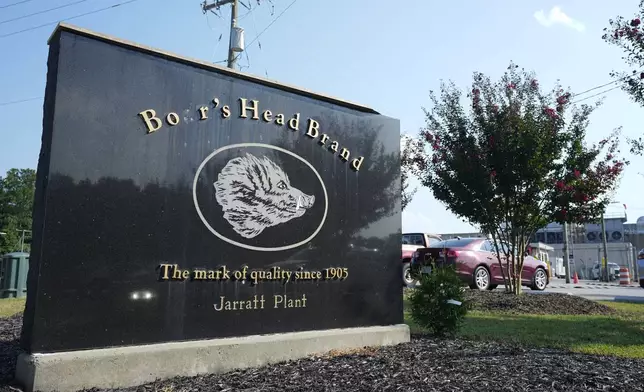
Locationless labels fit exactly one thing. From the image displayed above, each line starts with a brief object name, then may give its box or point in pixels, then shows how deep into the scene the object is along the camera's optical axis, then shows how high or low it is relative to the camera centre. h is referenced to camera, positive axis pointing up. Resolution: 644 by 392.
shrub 6.41 -0.63
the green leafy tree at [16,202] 60.28 +5.92
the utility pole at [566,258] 25.51 -0.10
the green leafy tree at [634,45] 8.09 +3.43
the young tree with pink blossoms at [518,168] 10.73 +1.91
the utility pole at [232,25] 15.89 +7.59
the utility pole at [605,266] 31.77 -0.59
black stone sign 4.05 +0.40
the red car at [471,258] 13.15 -0.10
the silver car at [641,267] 15.77 -0.31
